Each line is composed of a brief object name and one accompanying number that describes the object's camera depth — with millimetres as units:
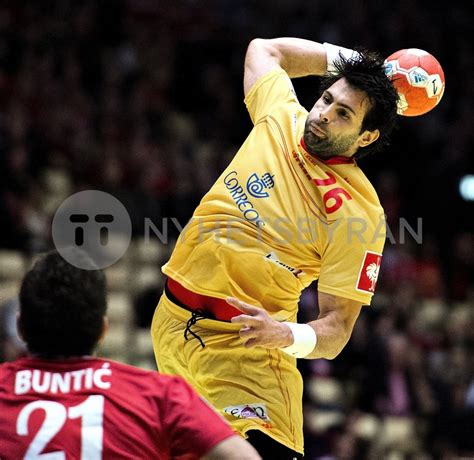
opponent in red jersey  6785
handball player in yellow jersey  10539
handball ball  11359
